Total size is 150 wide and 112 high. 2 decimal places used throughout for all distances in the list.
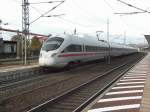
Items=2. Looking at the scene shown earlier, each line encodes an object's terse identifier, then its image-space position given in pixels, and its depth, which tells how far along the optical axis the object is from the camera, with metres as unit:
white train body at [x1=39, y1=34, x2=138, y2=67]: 11.91
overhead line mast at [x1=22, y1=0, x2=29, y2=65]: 16.00
